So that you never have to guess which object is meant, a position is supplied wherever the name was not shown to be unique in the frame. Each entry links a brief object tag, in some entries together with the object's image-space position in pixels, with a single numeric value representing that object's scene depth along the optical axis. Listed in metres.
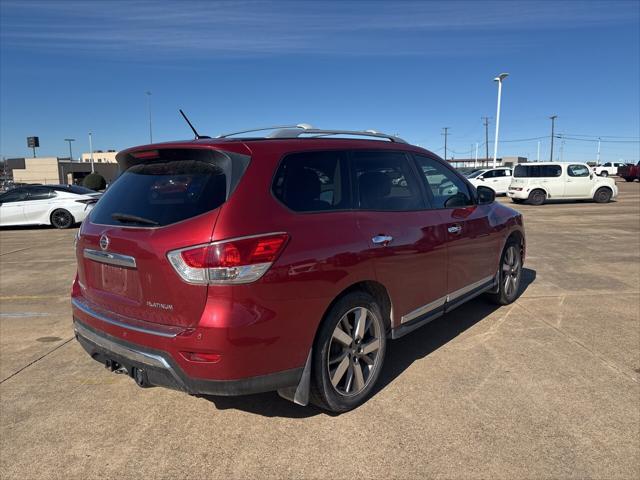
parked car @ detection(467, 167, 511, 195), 25.70
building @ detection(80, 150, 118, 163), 101.12
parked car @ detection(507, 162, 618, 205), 20.45
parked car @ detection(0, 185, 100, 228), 14.17
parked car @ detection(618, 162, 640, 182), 40.59
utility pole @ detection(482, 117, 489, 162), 90.90
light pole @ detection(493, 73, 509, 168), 35.47
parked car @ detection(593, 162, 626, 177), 53.62
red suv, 2.51
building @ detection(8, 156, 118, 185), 69.75
